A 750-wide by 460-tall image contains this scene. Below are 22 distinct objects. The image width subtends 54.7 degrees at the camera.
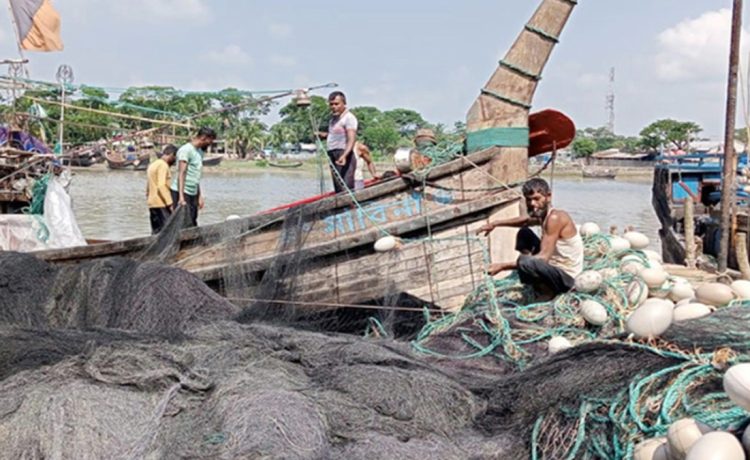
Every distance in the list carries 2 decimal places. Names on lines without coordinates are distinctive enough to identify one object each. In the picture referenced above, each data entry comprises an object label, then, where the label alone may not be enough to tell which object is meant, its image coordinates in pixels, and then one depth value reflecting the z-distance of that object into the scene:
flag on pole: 12.62
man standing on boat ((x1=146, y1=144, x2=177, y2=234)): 8.33
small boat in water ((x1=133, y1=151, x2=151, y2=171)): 50.31
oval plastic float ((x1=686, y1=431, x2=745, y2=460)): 2.40
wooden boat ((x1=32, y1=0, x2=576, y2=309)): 6.29
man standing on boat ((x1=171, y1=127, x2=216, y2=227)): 7.80
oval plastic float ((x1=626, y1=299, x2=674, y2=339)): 3.57
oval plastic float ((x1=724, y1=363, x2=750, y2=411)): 2.54
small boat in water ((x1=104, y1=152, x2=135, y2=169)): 45.59
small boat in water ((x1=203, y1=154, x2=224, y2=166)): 58.22
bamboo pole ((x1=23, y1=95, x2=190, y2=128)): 10.22
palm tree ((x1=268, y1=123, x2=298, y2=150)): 58.91
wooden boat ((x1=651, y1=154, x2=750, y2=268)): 13.13
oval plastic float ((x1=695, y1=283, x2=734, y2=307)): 4.48
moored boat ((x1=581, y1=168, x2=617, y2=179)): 63.31
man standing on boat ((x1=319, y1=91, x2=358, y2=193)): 7.38
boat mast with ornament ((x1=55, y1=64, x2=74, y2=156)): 10.81
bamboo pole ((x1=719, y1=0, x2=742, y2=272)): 8.86
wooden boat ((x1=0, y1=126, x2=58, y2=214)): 11.45
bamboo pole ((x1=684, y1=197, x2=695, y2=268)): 10.42
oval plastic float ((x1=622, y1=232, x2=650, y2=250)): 6.88
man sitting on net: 5.46
